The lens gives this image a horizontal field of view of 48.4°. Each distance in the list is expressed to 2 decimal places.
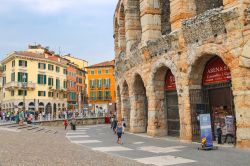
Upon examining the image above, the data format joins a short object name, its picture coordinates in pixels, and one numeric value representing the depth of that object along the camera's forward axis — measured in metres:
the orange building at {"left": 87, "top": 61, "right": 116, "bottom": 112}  62.78
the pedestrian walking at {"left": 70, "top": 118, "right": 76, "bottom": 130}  26.06
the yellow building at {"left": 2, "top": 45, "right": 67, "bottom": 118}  48.53
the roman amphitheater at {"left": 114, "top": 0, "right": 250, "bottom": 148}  11.20
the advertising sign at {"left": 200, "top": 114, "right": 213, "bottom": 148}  11.27
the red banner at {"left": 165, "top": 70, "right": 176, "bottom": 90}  16.80
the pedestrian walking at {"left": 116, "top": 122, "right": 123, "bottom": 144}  14.49
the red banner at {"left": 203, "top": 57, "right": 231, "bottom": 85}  12.88
